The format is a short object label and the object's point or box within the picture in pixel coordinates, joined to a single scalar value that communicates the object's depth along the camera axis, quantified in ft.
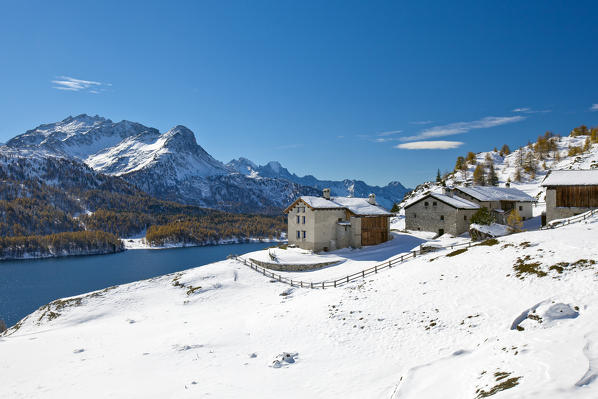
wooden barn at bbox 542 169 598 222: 157.17
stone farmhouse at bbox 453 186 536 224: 222.69
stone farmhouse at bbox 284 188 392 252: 196.24
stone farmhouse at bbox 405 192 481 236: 196.44
